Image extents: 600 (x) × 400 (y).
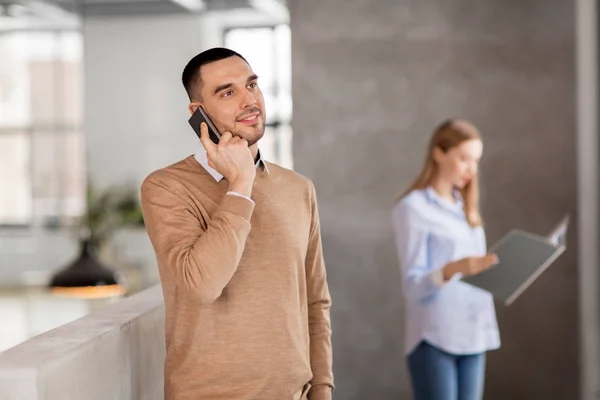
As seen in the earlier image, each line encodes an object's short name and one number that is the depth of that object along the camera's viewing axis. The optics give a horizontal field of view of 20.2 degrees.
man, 5.01
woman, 6.93
